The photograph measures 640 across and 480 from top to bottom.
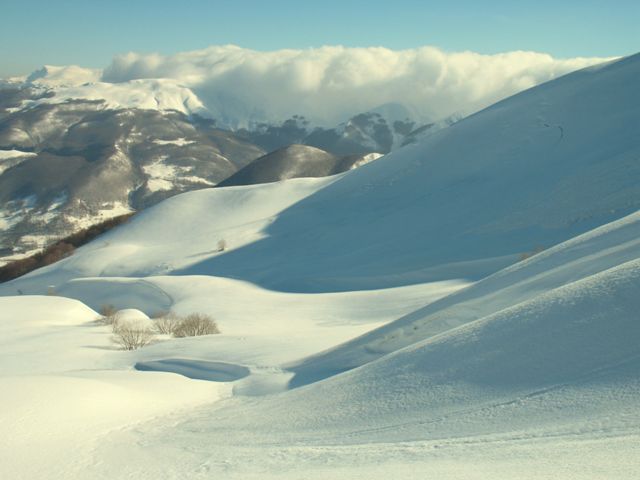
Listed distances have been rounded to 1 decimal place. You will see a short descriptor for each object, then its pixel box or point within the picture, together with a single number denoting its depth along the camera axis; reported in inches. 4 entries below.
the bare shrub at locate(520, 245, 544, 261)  1126.0
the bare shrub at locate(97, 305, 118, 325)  1020.5
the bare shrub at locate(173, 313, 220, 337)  929.8
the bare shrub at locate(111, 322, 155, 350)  814.5
